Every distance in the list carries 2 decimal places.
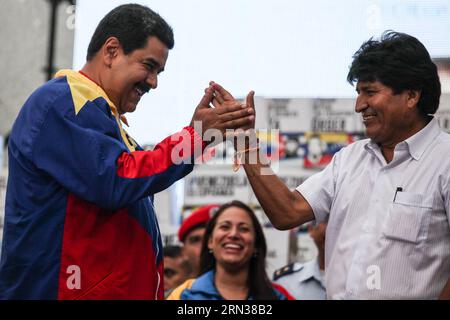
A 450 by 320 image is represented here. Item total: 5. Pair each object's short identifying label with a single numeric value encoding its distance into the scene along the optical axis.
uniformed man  5.61
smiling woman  5.11
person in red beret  6.36
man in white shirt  3.53
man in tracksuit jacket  3.10
